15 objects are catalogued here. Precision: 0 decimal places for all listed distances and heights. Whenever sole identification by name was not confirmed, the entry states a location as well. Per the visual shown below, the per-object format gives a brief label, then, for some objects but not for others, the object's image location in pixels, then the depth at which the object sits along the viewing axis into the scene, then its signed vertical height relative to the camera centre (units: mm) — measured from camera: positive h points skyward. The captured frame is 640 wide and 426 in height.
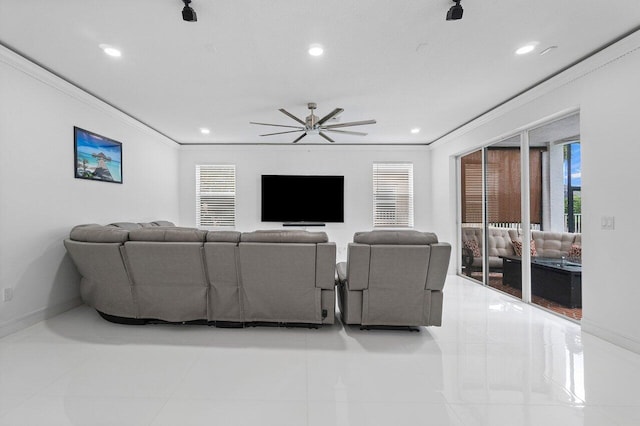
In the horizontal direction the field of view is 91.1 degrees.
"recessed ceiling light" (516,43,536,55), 2908 +1532
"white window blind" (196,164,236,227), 7082 +398
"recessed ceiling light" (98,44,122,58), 2926 +1557
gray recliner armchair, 2934 -640
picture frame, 3932 +776
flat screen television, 6945 +310
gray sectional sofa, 2977 -587
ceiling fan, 4324 +1246
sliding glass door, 3652 -71
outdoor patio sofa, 3707 -484
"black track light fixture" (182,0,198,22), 2254 +1447
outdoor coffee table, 3639 -866
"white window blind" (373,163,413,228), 7117 +416
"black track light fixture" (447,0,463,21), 2213 +1418
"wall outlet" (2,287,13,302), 2993 -772
